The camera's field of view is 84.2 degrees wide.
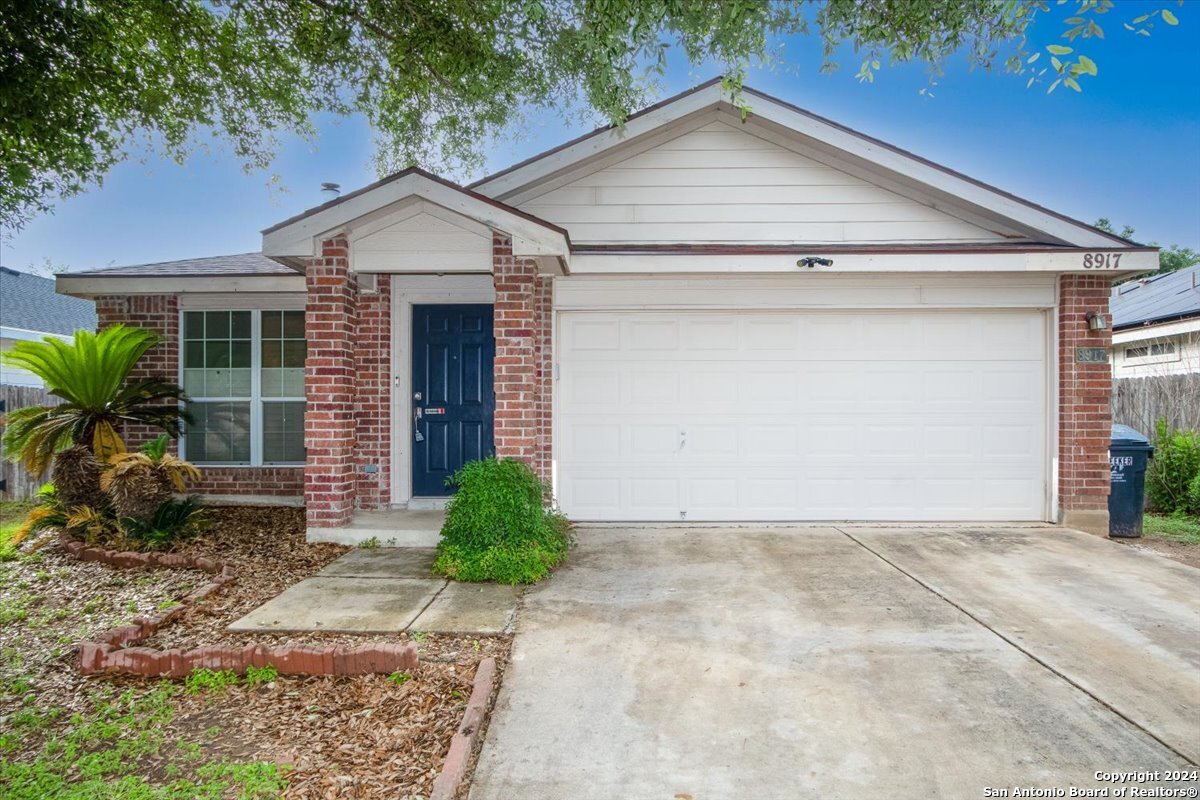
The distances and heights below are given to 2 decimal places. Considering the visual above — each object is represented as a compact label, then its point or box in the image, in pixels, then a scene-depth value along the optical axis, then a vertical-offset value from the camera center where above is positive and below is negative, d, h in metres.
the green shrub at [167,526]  6.20 -1.24
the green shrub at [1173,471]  8.56 -0.91
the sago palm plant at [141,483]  6.24 -0.80
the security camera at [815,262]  6.70 +1.40
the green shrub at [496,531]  5.23 -1.09
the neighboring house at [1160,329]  12.84 +1.46
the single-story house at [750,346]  7.11 +0.59
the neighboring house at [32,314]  17.14 +2.42
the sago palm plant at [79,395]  6.67 +0.04
